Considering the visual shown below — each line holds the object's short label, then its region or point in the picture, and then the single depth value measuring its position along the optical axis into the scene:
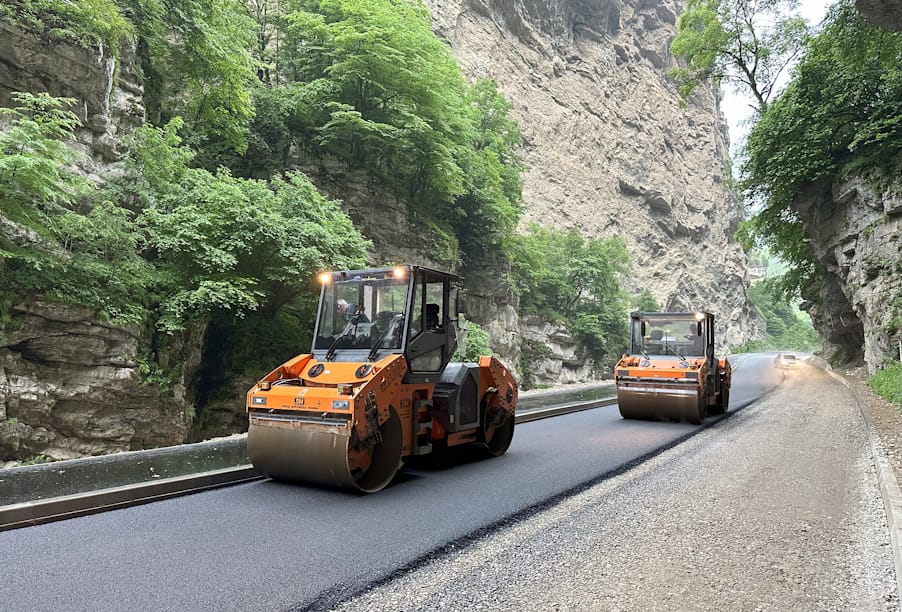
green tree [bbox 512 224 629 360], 31.48
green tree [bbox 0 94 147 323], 8.51
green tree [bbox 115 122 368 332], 11.00
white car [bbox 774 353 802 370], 34.02
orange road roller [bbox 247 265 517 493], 5.50
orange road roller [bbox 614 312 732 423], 11.09
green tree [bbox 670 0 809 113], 24.38
